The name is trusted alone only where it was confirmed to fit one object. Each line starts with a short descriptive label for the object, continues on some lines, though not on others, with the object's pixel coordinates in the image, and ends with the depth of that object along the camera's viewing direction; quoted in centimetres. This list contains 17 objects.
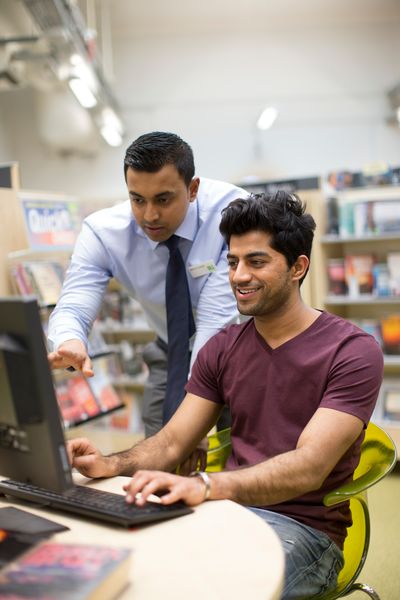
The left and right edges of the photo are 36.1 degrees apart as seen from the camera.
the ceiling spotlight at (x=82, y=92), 575
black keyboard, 103
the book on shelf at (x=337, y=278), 463
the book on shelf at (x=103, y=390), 418
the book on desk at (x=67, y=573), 72
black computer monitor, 82
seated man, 133
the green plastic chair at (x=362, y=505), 148
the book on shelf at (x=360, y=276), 459
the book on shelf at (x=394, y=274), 448
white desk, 82
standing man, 186
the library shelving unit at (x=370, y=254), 446
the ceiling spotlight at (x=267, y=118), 691
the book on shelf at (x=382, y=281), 451
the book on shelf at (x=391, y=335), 450
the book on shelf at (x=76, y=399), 394
